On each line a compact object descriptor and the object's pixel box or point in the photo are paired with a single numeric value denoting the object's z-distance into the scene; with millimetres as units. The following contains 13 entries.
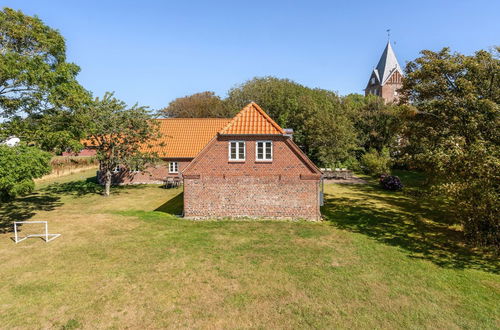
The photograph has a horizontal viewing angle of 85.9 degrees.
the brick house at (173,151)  30969
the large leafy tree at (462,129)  12656
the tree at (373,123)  45831
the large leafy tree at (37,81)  15381
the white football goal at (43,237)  14125
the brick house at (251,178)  17250
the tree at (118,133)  24594
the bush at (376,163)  34781
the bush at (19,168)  12711
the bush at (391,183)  28825
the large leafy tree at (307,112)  37125
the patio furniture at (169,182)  28719
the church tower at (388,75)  76938
